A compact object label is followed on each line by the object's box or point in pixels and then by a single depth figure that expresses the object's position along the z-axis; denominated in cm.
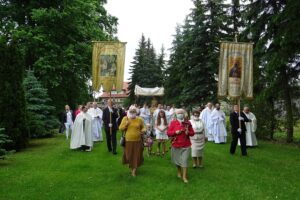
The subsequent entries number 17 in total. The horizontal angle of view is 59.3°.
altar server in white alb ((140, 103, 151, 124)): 1557
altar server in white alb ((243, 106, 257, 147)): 1228
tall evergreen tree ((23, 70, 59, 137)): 1412
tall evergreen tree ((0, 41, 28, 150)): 1080
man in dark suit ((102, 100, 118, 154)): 1019
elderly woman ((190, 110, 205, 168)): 815
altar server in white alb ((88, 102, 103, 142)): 1403
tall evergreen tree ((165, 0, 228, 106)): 1921
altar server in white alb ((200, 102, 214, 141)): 1416
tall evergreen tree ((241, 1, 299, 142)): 1290
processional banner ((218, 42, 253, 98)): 1039
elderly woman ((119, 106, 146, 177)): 741
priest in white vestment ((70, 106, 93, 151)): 1112
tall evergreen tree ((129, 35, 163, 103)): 3850
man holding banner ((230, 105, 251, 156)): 1013
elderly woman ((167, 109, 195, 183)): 703
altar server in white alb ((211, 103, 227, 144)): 1361
